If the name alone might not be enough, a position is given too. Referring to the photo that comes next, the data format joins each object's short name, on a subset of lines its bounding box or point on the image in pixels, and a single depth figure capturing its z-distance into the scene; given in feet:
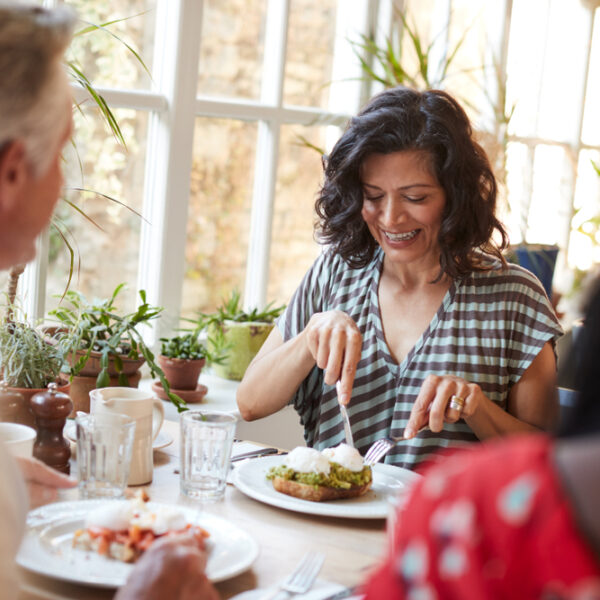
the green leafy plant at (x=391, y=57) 11.64
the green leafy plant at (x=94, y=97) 6.25
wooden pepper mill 4.96
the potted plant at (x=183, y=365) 9.30
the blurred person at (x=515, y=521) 1.70
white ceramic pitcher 4.94
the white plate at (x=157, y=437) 5.46
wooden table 3.75
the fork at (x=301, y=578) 3.73
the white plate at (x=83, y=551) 3.69
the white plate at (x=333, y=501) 4.65
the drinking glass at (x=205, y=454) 4.80
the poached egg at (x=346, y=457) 4.94
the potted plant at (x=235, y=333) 10.29
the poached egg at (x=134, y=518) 3.95
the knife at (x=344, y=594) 3.76
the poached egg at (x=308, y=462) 4.90
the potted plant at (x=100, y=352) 6.55
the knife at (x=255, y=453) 5.61
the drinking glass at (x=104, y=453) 4.47
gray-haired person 3.06
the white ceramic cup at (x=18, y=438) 4.52
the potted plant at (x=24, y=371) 5.32
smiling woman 6.41
